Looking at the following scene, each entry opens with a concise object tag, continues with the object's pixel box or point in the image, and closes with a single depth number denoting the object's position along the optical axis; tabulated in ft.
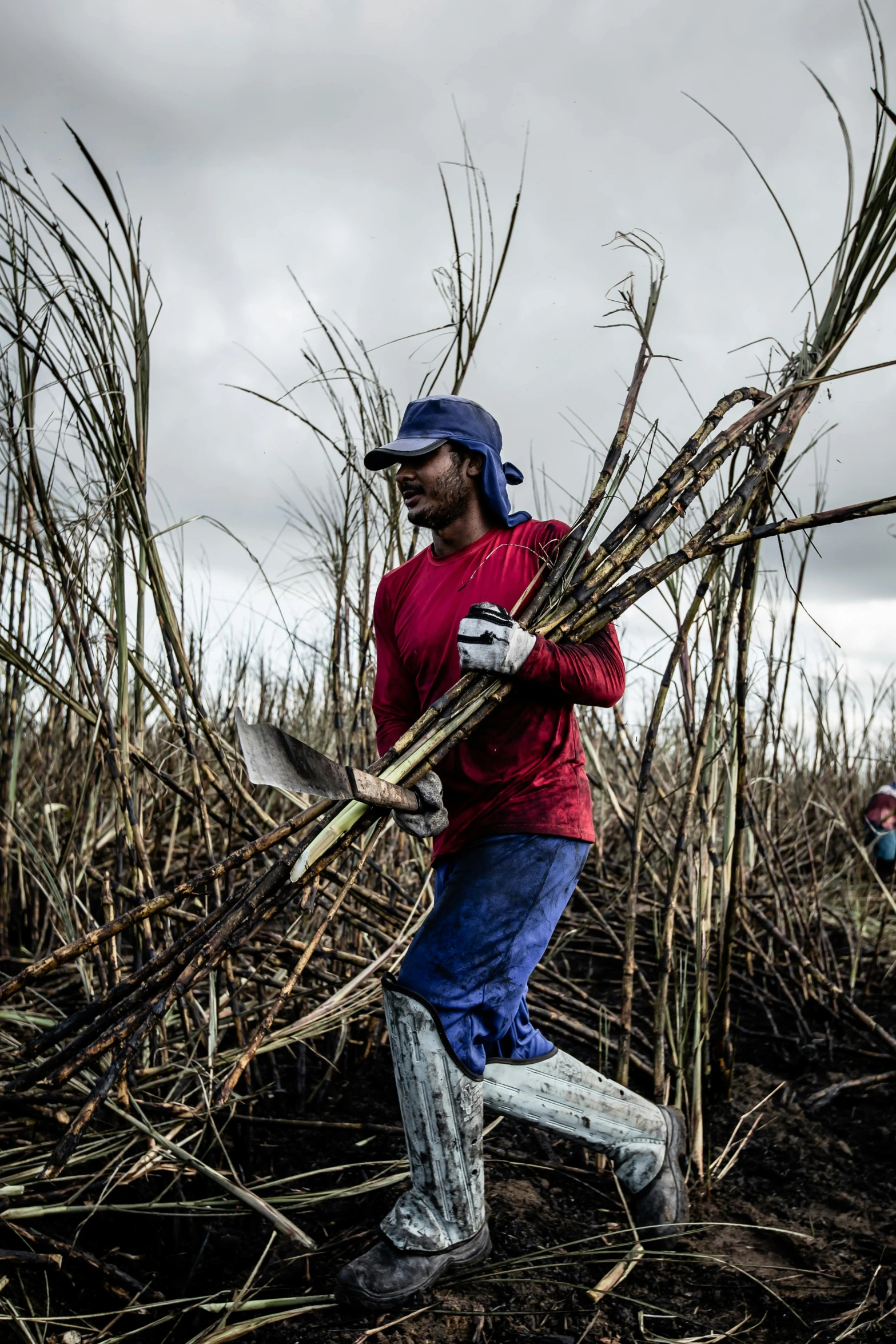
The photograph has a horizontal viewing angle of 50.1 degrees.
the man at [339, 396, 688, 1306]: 5.97
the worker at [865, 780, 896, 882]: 17.26
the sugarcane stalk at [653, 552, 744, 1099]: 7.37
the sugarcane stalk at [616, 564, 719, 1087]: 7.14
